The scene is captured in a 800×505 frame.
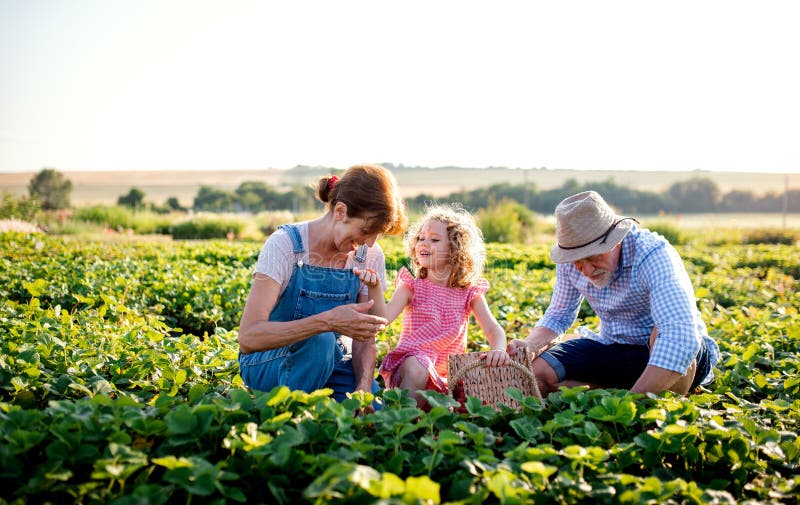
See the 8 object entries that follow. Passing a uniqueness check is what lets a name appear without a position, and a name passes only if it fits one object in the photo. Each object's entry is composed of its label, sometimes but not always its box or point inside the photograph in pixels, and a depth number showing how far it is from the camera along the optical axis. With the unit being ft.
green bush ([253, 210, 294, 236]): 63.63
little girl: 11.76
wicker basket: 10.06
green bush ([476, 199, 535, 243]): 53.52
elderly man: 9.22
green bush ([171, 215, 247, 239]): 62.03
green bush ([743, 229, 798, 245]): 57.26
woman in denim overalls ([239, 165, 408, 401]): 9.16
